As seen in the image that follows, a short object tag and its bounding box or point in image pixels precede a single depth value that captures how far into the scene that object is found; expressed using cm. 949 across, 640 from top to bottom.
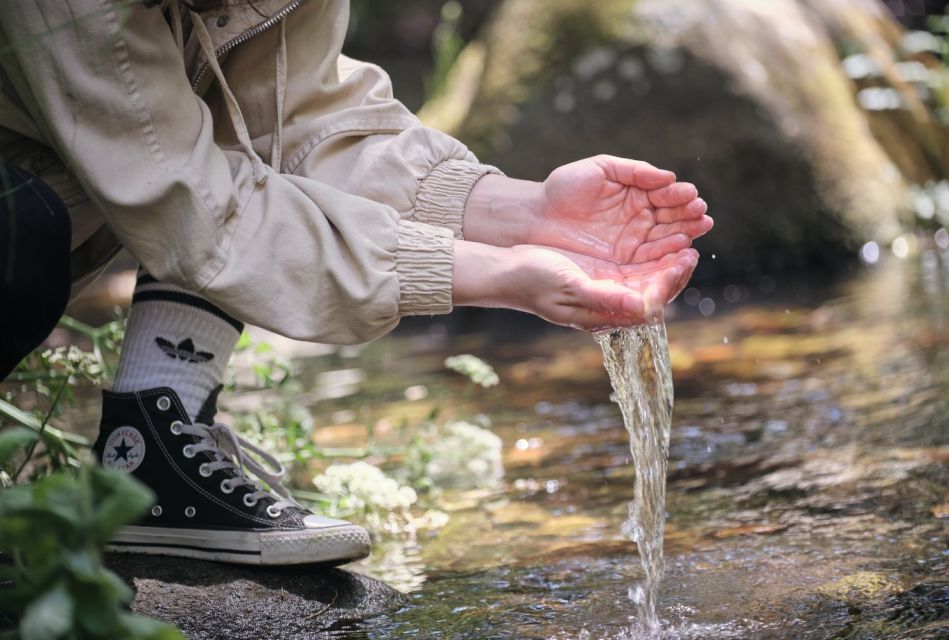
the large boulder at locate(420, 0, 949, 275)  570
